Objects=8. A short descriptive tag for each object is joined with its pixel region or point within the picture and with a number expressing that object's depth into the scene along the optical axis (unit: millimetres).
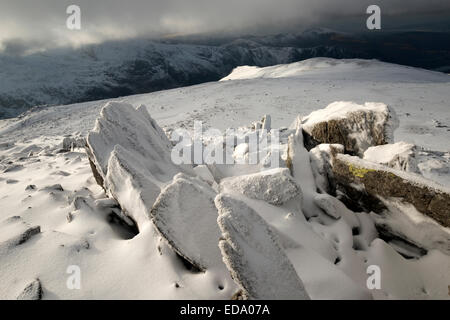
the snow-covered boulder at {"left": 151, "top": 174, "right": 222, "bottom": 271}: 4767
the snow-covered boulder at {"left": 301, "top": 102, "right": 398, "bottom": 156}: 8625
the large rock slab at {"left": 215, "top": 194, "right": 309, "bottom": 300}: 3713
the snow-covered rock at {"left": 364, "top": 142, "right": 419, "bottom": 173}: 7098
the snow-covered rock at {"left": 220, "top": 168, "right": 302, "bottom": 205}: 6199
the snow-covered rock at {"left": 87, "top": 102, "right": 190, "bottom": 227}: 6152
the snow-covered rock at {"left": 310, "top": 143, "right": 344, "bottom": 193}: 7641
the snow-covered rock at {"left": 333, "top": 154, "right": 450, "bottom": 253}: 5234
